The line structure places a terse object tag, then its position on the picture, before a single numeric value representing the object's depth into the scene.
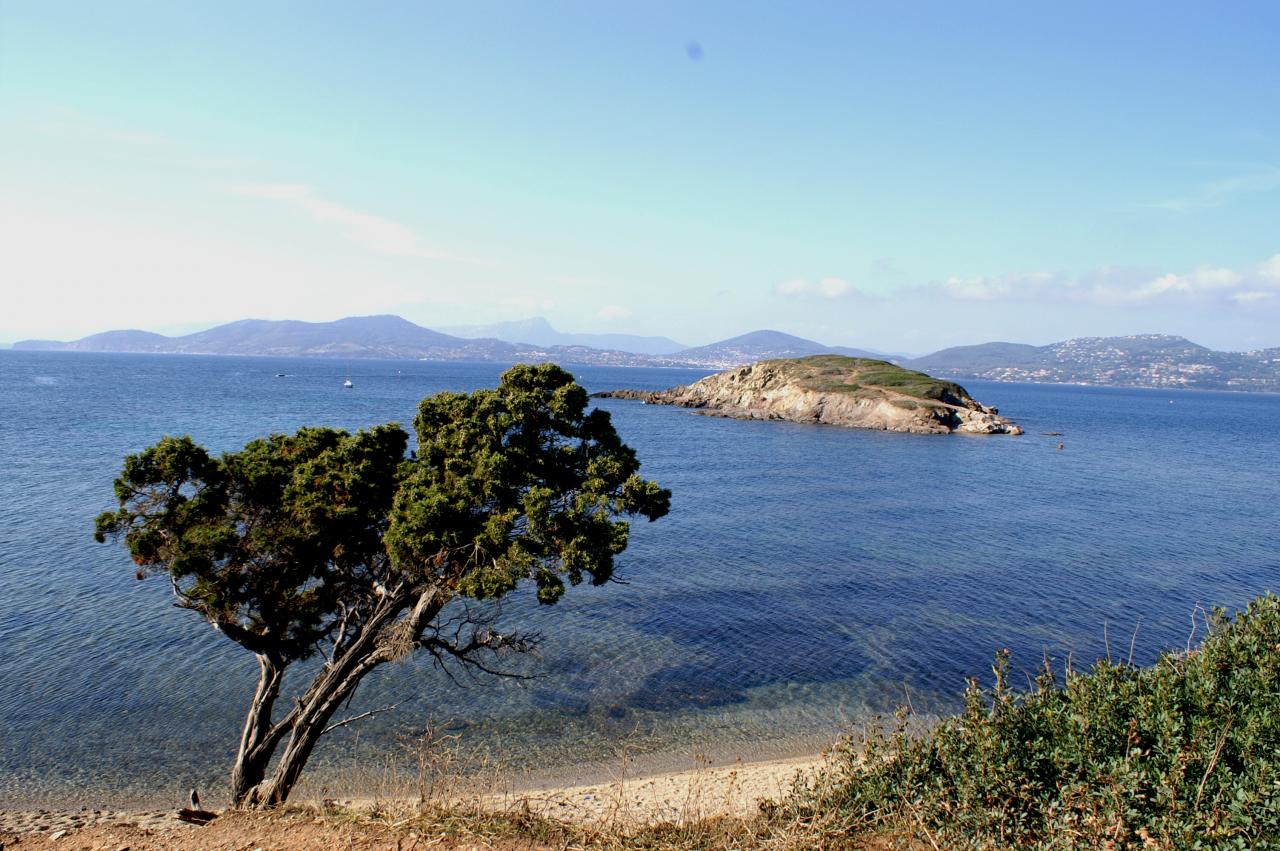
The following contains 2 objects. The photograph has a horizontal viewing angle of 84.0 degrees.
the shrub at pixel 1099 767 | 9.41
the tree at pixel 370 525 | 17.00
